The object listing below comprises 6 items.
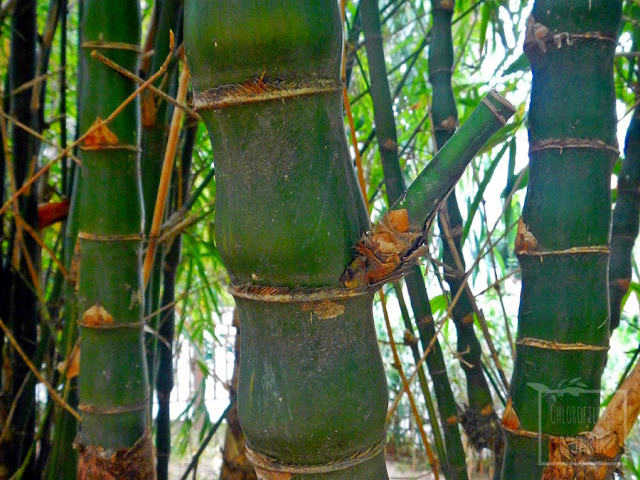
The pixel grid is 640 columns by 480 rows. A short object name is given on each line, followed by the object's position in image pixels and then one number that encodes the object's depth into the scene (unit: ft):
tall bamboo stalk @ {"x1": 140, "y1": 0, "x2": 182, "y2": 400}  2.14
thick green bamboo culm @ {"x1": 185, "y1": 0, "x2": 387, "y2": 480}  0.96
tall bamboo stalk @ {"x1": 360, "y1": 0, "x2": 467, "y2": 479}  2.04
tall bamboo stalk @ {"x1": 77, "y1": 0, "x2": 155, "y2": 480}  1.77
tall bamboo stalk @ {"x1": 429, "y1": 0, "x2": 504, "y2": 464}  2.22
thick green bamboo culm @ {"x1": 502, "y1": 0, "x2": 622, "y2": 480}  1.43
